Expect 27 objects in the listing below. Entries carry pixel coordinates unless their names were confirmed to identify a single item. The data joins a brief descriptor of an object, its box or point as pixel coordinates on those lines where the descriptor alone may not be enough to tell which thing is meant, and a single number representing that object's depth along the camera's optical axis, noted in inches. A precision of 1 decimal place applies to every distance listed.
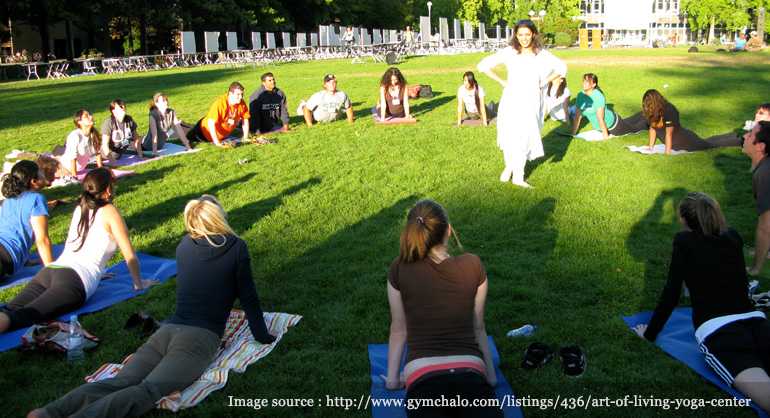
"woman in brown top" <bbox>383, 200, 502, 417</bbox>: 140.3
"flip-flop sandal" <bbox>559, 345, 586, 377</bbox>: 170.1
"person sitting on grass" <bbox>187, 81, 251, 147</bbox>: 488.1
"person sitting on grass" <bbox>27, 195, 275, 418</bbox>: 154.0
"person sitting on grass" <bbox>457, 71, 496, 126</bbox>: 540.1
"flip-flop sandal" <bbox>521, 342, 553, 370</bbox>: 173.8
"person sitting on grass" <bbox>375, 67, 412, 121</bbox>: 565.0
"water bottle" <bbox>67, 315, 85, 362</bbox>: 186.1
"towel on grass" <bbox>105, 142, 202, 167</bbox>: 440.5
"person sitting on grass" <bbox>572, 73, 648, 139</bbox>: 483.2
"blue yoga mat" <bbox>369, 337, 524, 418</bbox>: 155.2
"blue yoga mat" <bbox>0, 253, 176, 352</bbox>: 199.3
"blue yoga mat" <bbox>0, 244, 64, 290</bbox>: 241.7
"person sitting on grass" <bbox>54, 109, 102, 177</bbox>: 398.3
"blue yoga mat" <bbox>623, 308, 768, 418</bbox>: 162.2
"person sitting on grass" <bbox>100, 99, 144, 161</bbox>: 442.0
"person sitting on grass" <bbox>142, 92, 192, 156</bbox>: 466.6
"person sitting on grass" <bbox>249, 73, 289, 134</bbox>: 544.1
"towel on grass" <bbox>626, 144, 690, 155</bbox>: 415.5
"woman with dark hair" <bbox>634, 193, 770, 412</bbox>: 156.5
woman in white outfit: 329.1
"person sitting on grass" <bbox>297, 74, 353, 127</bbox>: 579.2
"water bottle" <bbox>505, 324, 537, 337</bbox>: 191.5
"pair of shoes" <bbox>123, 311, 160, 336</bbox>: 199.6
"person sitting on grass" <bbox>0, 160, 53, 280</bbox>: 236.8
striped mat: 160.9
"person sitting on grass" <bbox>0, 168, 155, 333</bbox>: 209.3
